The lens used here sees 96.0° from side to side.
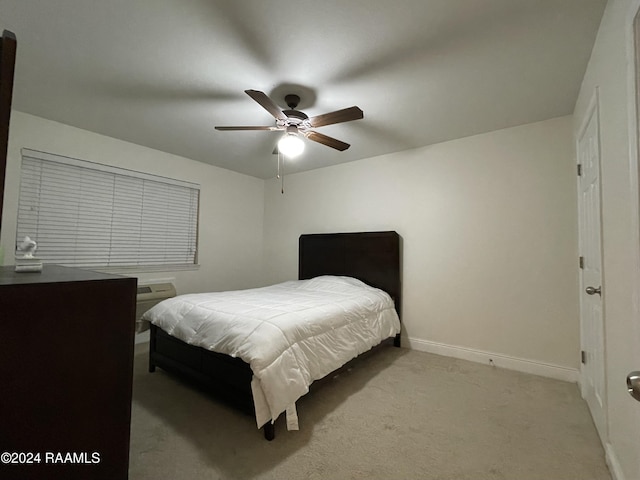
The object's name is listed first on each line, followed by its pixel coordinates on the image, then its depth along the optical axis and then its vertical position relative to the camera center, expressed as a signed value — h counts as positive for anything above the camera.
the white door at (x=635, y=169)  0.99 +0.34
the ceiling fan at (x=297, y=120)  2.07 +0.99
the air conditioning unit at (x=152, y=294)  3.30 -0.58
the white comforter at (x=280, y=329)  1.73 -0.61
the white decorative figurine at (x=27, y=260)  1.11 -0.07
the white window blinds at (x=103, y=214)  2.85 +0.34
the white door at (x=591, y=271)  1.74 -0.10
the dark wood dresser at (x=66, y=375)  0.67 -0.34
